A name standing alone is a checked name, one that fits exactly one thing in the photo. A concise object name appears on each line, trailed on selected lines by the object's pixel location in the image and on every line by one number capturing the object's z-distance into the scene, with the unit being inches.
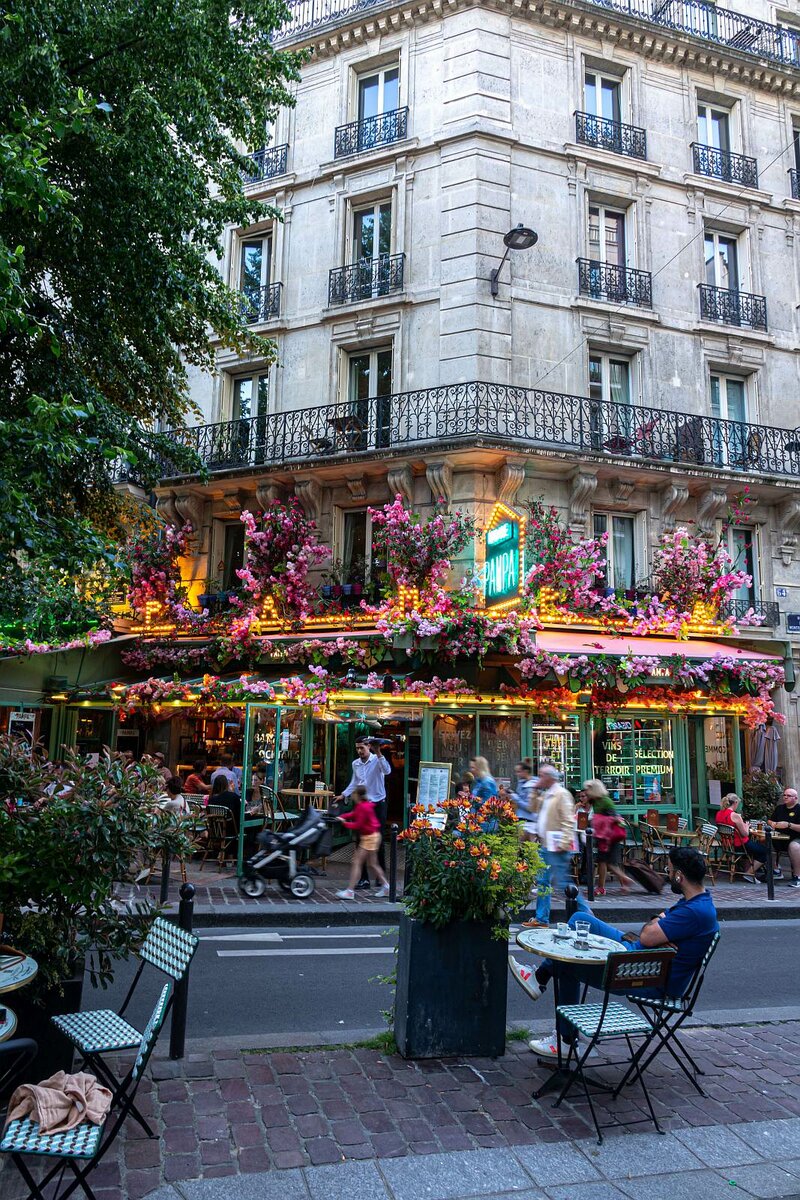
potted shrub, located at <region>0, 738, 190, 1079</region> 171.9
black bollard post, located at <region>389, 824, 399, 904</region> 393.9
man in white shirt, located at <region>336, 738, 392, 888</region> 463.2
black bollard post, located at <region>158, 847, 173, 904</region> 362.9
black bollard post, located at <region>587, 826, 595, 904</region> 431.2
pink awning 557.6
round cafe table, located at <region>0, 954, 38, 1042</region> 149.9
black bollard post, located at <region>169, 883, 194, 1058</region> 196.9
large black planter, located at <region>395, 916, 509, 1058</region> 199.6
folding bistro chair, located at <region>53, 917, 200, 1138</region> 158.1
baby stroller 414.9
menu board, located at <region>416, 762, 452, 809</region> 534.3
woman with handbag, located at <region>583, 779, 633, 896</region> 443.8
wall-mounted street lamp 591.8
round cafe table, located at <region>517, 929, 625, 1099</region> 186.9
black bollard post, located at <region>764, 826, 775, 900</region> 454.3
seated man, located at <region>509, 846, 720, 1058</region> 192.7
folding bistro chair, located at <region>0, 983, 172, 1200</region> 119.0
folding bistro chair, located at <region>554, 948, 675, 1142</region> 170.2
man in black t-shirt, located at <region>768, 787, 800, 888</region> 520.7
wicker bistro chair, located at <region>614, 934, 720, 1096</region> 184.1
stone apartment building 653.3
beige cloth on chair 126.3
